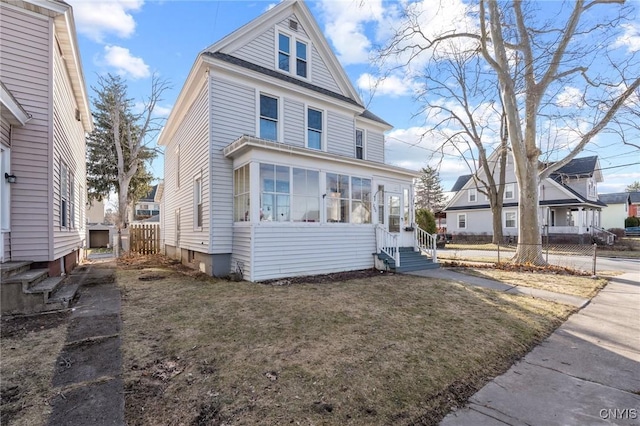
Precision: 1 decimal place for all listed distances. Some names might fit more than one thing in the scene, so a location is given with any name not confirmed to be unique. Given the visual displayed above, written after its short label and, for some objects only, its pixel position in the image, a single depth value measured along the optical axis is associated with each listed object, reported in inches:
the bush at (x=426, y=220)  847.1
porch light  220.1
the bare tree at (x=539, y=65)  418.0
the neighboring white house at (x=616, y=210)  1614.2
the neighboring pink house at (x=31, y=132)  222.4
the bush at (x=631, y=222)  1500.4
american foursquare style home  335.0
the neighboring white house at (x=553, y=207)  943.7
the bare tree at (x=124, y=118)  711.7
